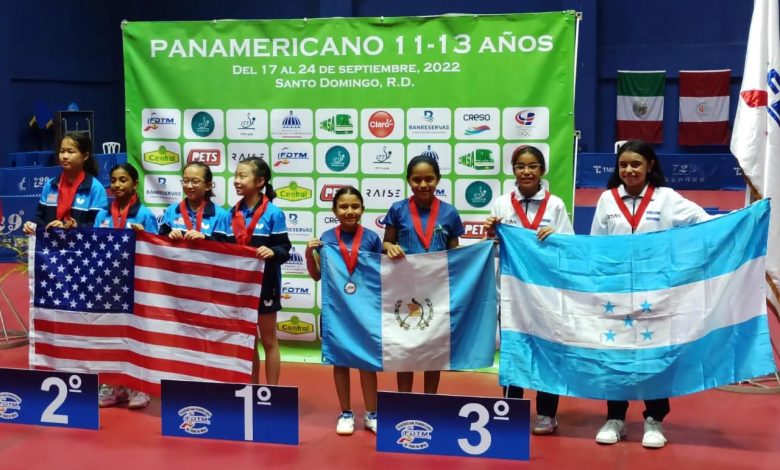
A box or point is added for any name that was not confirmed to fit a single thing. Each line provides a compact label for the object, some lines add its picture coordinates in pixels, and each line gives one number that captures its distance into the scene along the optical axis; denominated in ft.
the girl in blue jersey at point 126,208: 20.12
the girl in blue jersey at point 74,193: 20.59
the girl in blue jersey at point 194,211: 19.67
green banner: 22.98
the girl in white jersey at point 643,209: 17.89
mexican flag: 77.25
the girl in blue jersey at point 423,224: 18.85
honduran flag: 17.38
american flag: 19.26
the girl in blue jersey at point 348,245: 18.60
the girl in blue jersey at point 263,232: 19.49
